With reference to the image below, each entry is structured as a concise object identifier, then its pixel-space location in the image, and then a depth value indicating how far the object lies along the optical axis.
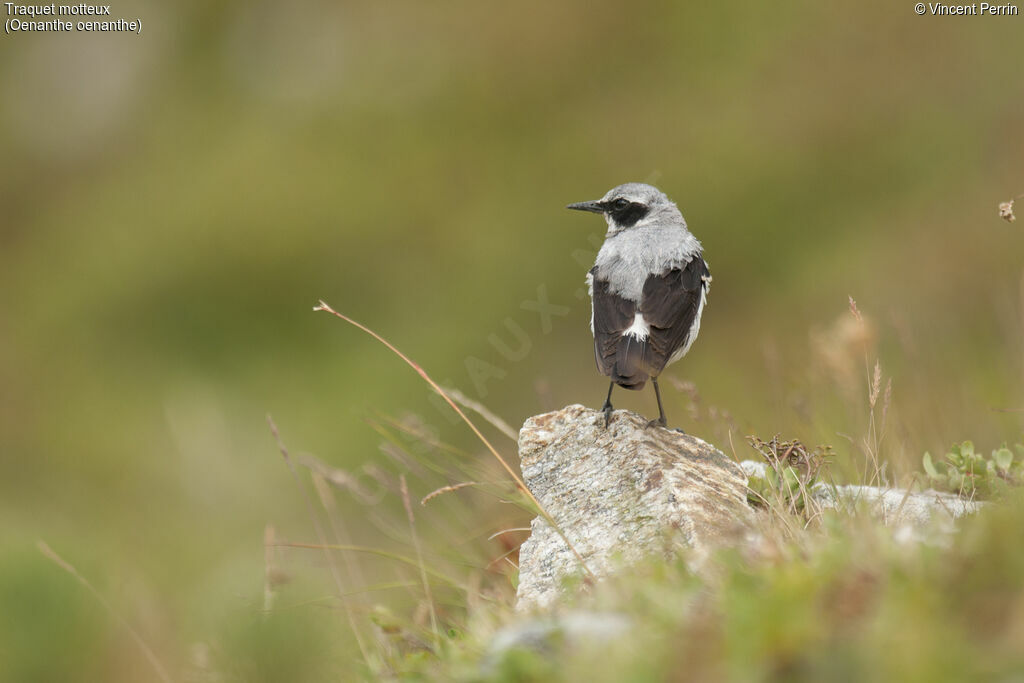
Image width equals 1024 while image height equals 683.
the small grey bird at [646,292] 13.19
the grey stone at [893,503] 9.12
